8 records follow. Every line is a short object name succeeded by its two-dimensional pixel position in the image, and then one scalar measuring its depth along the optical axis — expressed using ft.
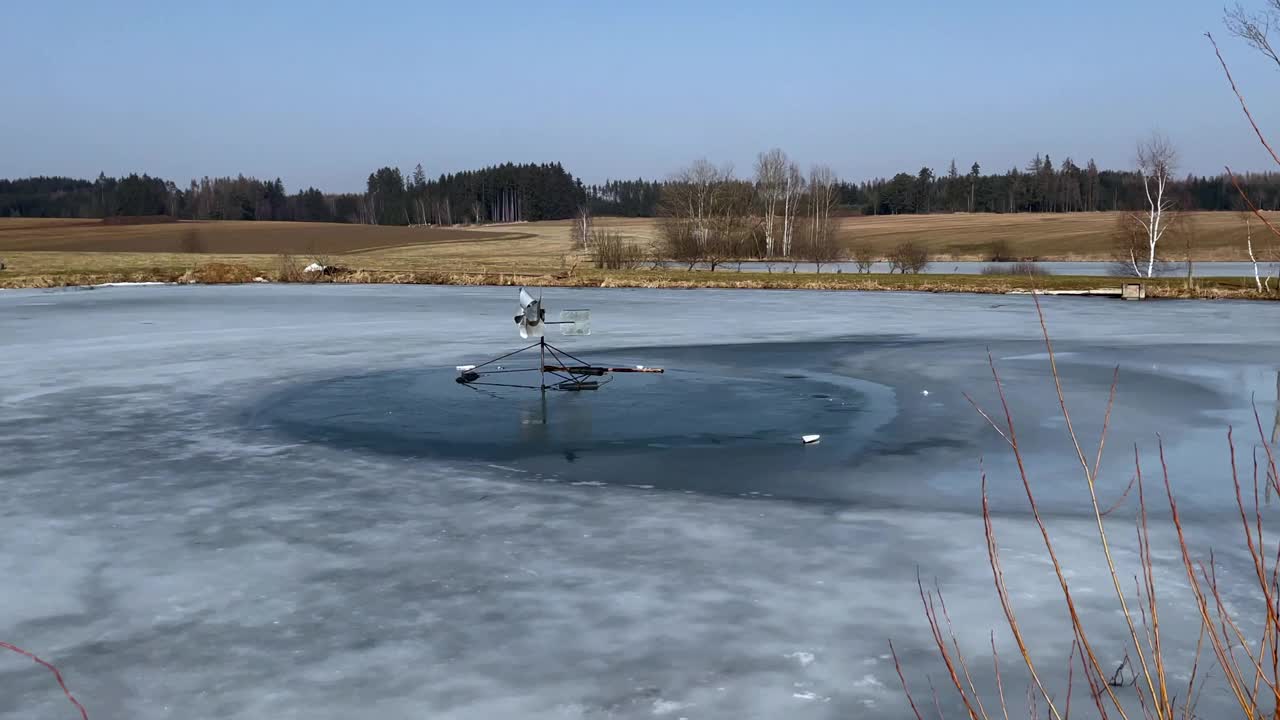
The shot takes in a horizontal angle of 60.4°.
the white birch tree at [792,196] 224.49
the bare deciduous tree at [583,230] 247.05
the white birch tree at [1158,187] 133.80
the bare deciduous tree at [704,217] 161.38
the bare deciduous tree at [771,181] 231.09
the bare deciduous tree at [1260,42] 5.60
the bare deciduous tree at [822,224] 181.37
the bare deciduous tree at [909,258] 140.46
